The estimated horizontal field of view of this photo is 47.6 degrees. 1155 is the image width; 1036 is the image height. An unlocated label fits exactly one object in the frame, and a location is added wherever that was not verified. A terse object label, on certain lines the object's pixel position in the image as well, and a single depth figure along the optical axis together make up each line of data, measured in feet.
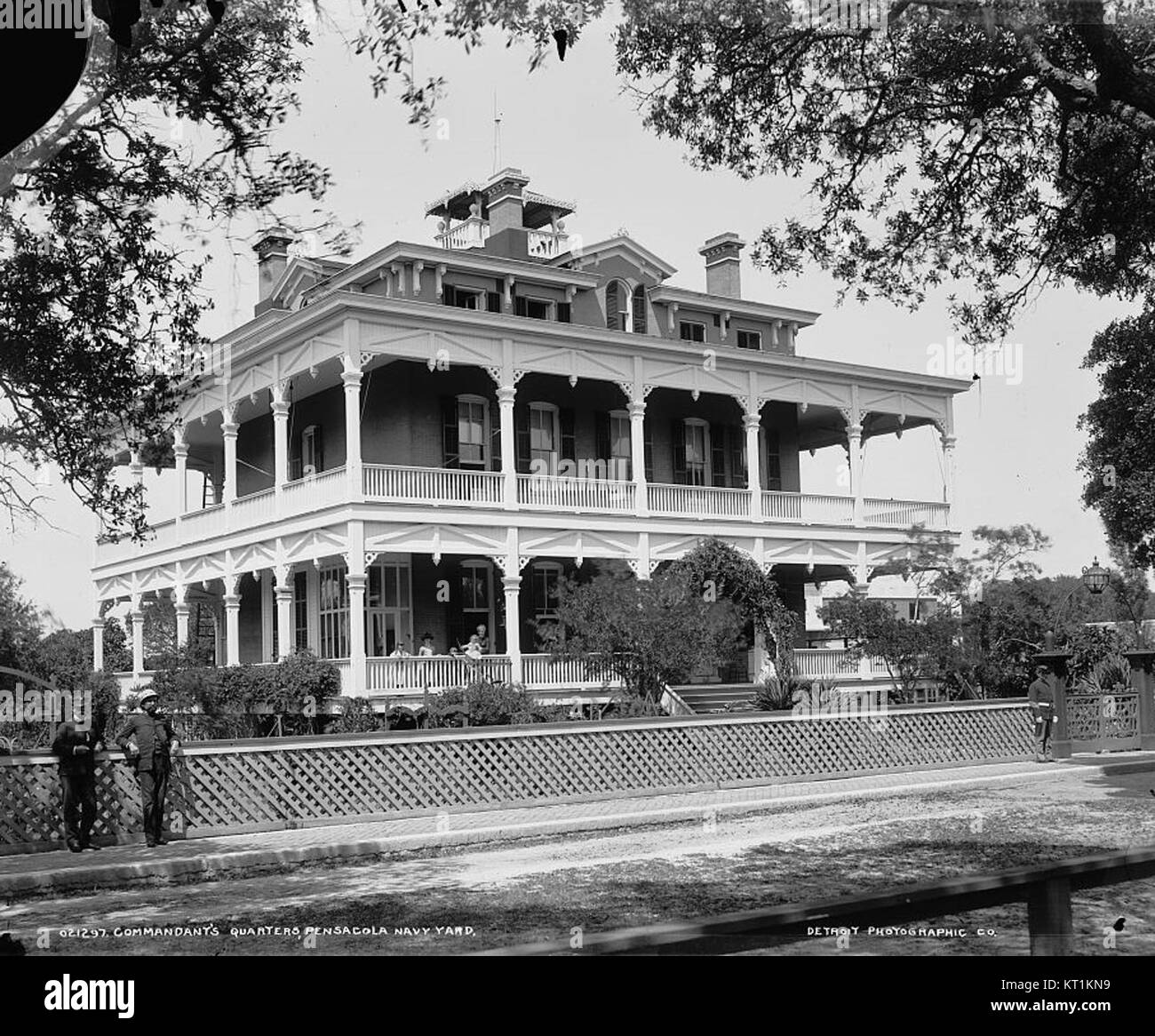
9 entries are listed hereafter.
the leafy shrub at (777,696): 70.54
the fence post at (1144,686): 76.79
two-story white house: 73.87
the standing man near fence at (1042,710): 69.15
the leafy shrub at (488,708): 66.59
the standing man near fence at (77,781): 41.60
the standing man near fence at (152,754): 42.68
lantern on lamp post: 68.47
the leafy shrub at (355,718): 68.03
